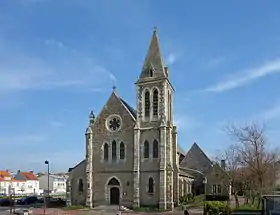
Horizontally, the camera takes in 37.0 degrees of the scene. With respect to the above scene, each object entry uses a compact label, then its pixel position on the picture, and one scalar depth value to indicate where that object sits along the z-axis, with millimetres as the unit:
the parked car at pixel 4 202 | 64431
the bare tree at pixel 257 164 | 41406
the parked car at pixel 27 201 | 67875
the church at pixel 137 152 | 52062
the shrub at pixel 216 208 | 32906
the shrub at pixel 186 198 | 56794
